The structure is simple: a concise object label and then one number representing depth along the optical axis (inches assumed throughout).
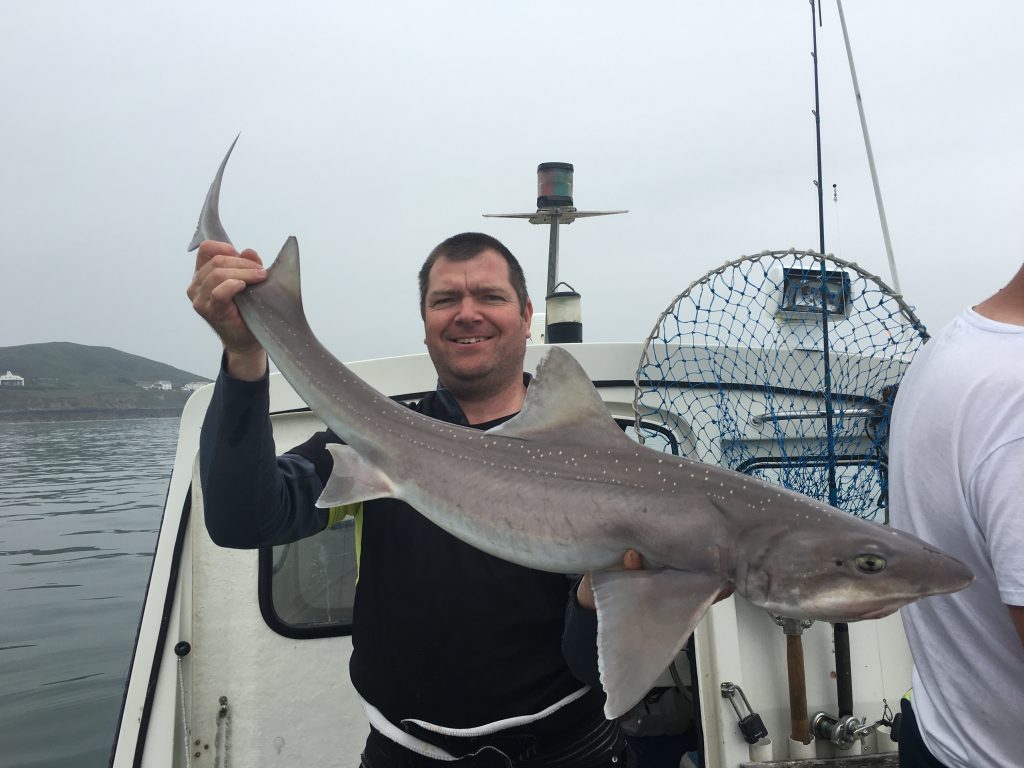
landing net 160.6
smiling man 86.2
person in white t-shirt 60.4
